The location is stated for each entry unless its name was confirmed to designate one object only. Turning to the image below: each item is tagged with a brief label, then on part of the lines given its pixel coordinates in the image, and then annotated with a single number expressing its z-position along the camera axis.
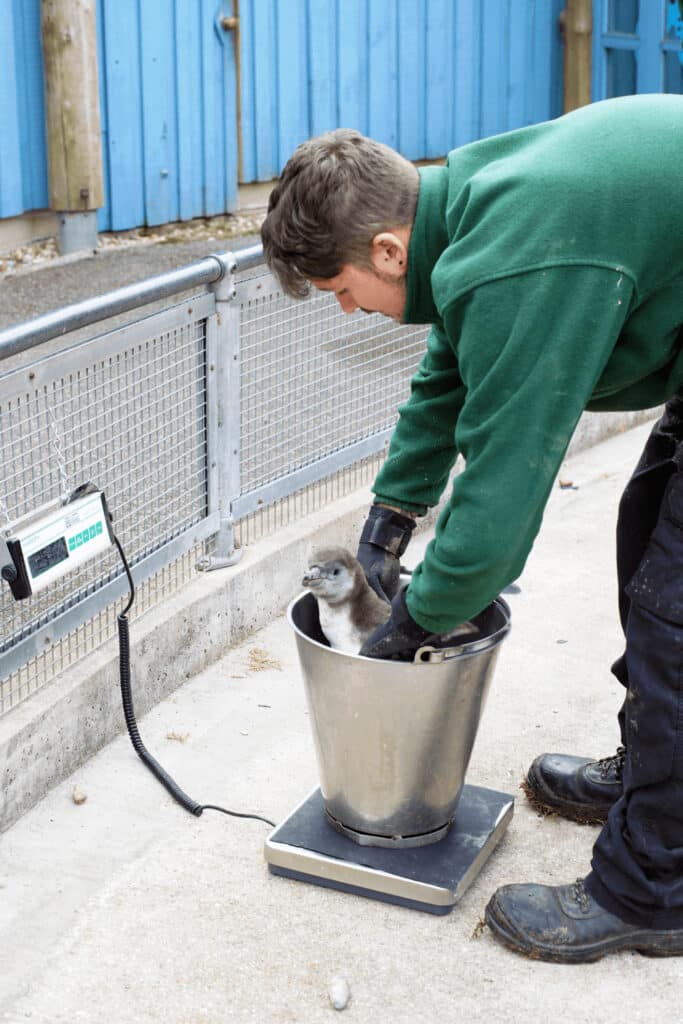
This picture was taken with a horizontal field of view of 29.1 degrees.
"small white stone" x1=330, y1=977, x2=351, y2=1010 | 2.70
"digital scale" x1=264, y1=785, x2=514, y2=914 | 3.00
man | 2.29
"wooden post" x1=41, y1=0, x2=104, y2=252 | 6.85
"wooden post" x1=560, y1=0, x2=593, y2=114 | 10.20
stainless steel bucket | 2.91
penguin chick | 3.09
